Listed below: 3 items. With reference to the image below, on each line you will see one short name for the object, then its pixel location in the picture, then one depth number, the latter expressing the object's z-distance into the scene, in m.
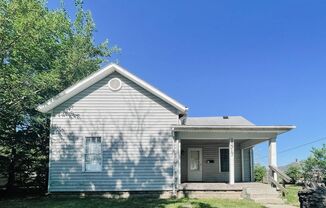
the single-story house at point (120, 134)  14.92
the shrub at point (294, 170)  24.54
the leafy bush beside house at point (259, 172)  23.68
